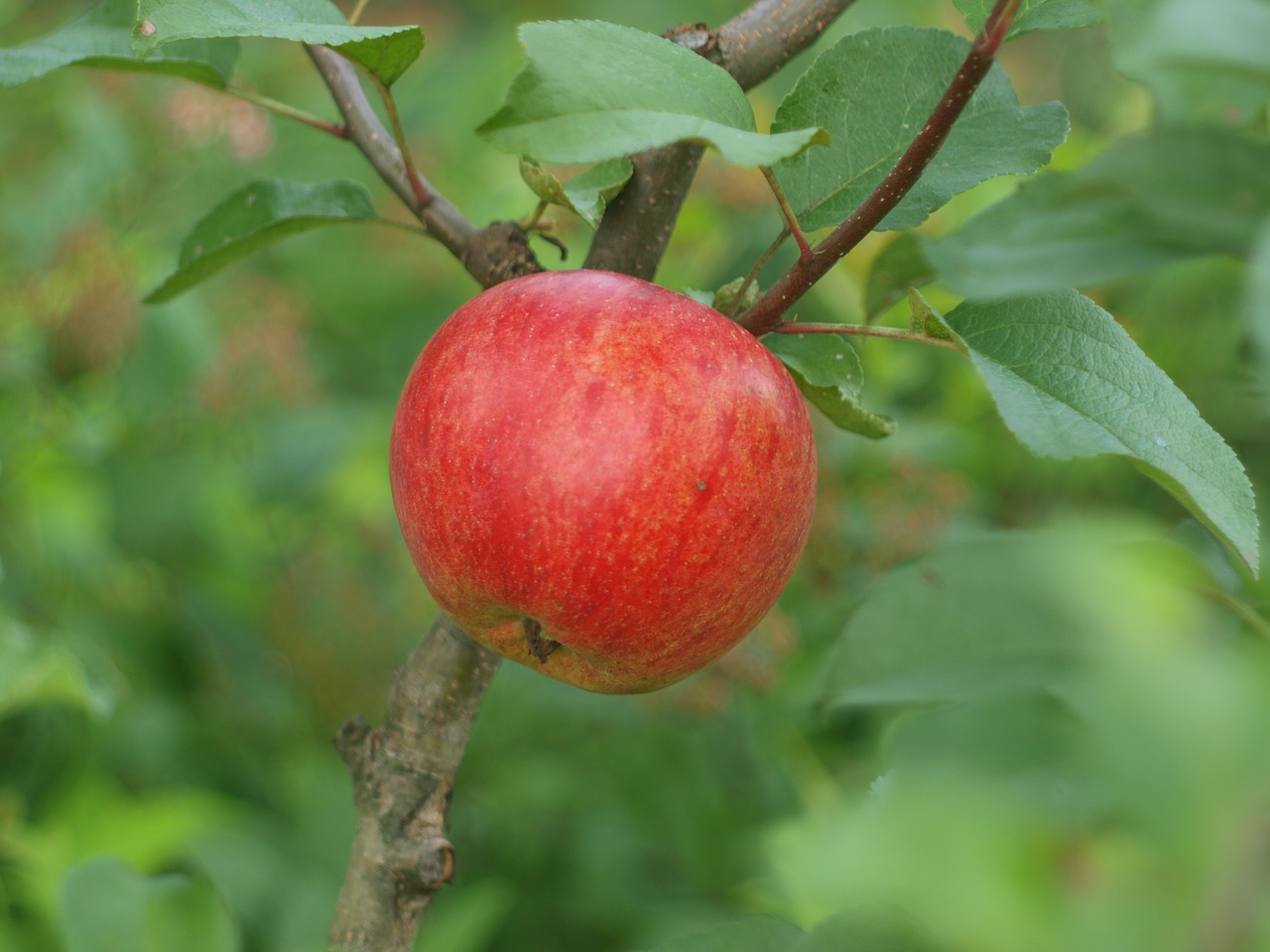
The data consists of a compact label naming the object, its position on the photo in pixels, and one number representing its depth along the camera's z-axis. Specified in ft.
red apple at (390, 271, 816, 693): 1.68
